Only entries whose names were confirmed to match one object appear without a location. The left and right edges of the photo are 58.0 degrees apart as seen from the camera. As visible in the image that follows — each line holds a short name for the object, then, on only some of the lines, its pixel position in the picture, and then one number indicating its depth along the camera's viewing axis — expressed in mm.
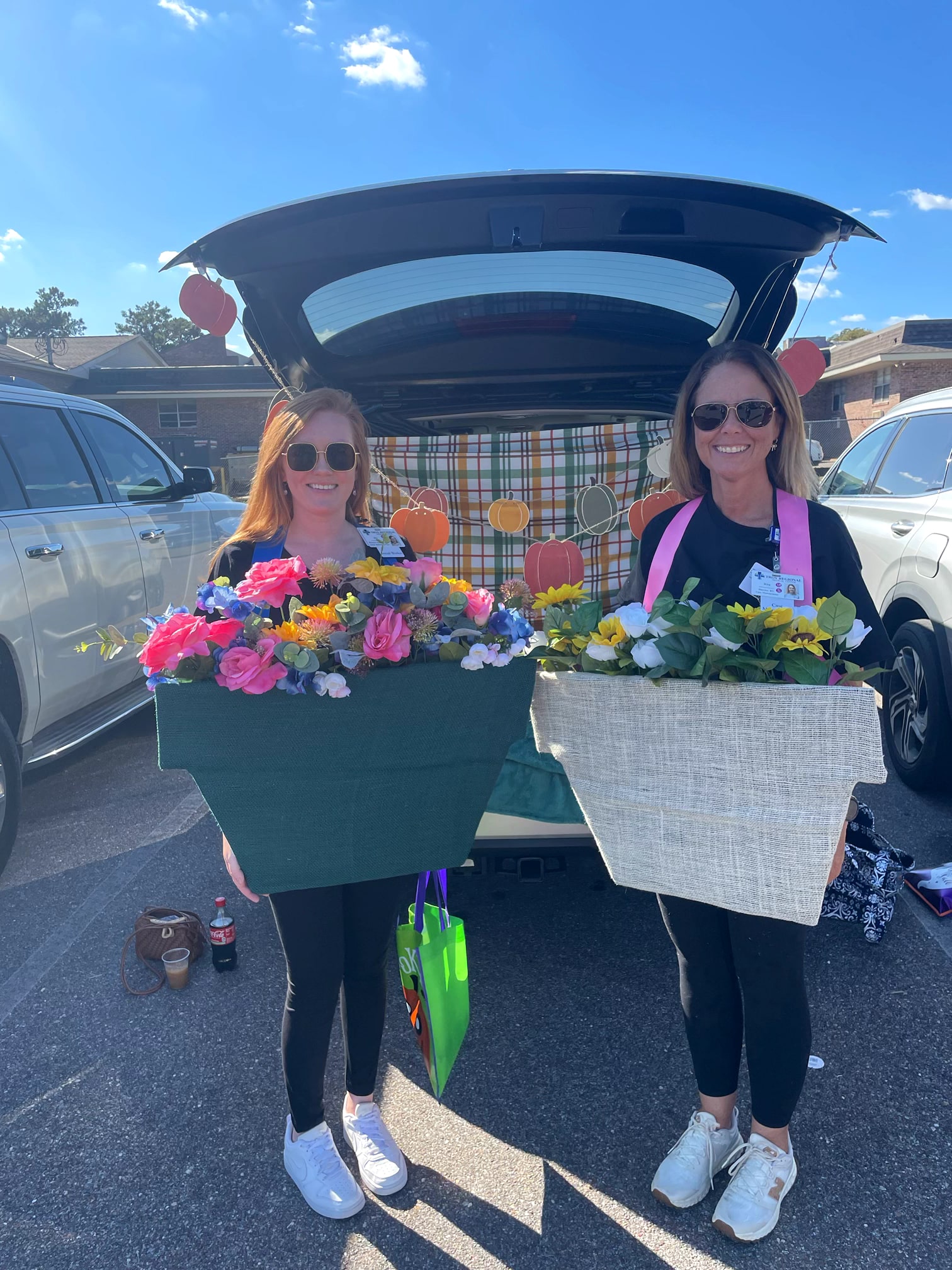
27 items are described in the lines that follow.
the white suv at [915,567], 3832
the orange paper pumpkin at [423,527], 3291
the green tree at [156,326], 68000
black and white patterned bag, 2912
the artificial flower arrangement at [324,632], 1459
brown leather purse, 2846
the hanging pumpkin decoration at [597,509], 3736
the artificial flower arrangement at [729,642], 1418
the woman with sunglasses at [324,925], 1825
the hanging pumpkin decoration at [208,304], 2400
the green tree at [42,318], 60844
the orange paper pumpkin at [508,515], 3711
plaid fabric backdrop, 3723
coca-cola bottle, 2793
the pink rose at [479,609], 1591
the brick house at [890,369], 24484
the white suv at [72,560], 3533
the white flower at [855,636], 1446
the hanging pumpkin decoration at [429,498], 3707
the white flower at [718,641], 1412
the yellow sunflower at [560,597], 1710
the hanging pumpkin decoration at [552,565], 3521
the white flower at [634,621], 1518
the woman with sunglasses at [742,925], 1731
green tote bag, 1992
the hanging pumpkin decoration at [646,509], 3346
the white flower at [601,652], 1535
